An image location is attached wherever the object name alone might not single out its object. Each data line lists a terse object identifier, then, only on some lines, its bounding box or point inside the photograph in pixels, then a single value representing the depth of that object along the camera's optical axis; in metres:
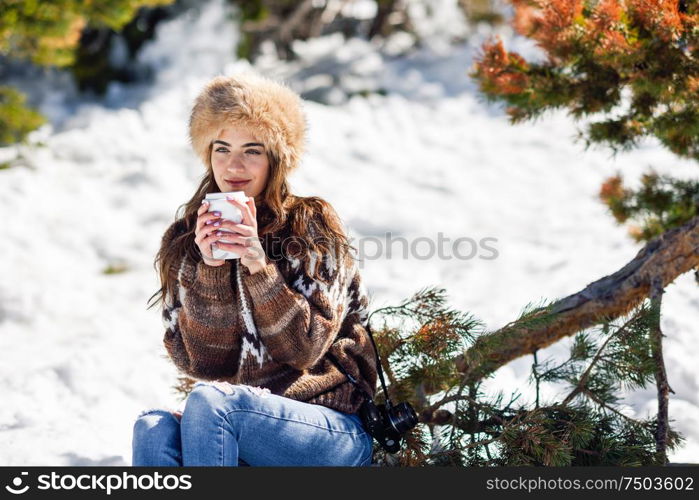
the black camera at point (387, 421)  4.66
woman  4.23
